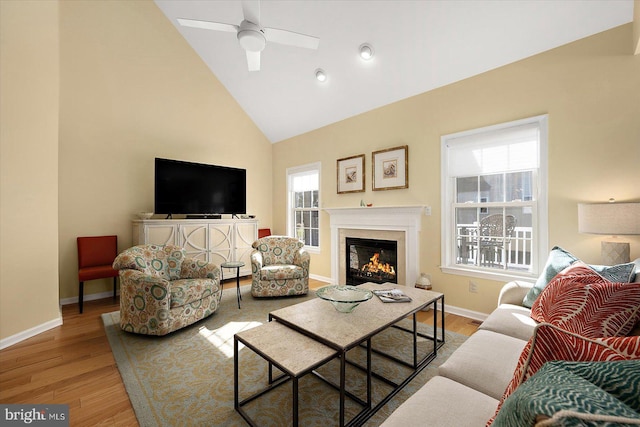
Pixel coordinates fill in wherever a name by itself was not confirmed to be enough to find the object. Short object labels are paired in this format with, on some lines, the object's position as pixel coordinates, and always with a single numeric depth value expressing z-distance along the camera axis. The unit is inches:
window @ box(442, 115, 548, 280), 109.0
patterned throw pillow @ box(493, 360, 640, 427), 13.8
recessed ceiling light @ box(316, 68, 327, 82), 153.5
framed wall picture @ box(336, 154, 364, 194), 167.0
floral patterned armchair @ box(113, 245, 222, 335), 101.1
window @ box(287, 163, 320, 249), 200.7
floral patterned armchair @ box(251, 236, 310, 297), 146.5
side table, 136.7
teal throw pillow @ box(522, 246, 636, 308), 61.3
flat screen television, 158.9
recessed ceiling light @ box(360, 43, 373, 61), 128.8
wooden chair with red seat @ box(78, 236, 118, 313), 133.0
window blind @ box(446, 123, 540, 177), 110.4
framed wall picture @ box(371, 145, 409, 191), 145.2
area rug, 65.0
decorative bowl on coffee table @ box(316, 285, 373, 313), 78.1
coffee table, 62.6
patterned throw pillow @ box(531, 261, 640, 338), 43.9
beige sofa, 41.4
